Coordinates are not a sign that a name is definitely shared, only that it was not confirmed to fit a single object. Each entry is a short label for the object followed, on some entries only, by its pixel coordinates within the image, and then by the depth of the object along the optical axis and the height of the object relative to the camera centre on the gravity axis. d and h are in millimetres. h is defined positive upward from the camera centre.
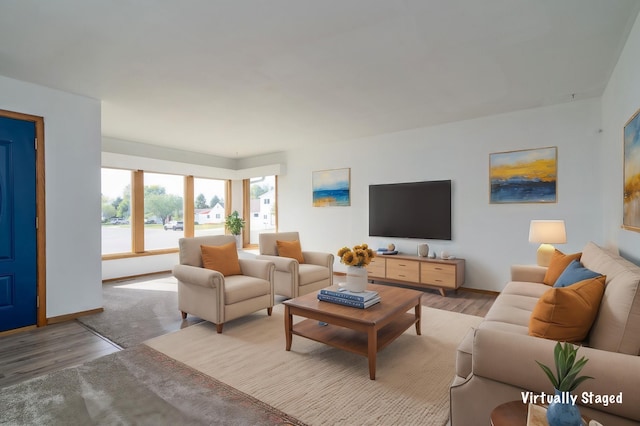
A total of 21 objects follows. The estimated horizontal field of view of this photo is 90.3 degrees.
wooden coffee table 2426 -905
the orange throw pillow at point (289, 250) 4672 -578
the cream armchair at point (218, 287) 3256 -827
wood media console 4551 -932
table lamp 3521 -295
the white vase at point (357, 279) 2926 -631
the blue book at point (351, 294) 2721 -746
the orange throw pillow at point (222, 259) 3721 -569
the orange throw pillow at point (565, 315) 1576 -532
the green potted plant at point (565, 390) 1025 -599
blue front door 3305 -128
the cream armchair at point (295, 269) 4195 -807
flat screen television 5023 +3
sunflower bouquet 2902 -425
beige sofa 1259 -678
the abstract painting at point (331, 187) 6148 +460
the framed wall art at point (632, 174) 2264 +263
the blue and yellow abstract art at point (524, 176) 4195 +462
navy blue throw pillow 2029 -444
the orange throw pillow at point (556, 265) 2967 -533
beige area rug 2006 -1255
